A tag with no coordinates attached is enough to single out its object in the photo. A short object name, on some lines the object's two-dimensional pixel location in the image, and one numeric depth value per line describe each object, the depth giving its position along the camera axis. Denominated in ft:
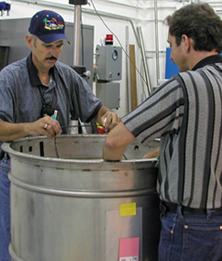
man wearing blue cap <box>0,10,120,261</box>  3.90
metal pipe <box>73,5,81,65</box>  7.03
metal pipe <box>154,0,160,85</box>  15.42
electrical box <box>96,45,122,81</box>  12.76
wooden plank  15.48
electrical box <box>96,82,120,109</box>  13.12
